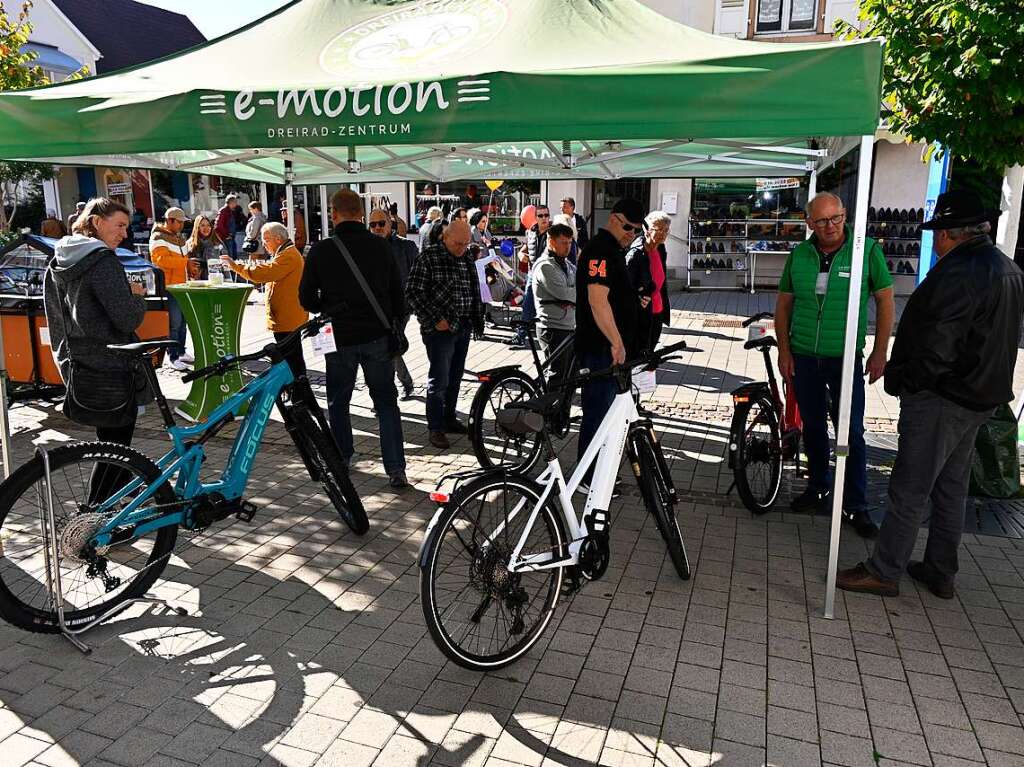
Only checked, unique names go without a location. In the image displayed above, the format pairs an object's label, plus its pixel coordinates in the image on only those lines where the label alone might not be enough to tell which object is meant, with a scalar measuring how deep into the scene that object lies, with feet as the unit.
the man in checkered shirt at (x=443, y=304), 20.67
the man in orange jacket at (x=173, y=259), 28.96
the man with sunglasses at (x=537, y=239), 38.93
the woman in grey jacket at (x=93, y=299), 13.38
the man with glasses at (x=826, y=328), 15.10
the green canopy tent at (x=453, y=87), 11.19
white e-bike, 10.52
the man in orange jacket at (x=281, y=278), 21.62
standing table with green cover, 22.45
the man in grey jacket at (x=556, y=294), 21.48
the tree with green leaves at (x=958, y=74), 14.80
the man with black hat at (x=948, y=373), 12.16
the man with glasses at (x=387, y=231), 26.18
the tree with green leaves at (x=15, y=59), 34.53
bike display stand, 11.19
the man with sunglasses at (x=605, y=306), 14.94
